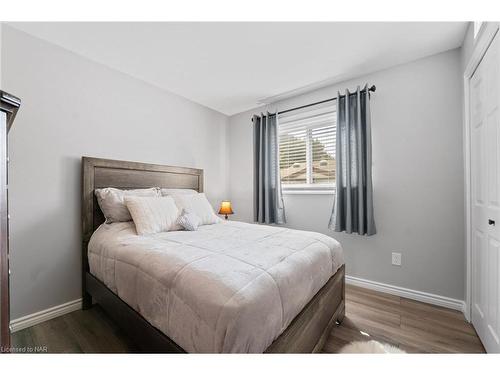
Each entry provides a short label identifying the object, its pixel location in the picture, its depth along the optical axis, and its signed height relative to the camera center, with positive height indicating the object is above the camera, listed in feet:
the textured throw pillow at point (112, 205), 6.82 -0.49
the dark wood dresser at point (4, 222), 2.58 -0.39
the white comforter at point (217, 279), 2.91 -1.51
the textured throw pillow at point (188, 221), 6.87 -1.00
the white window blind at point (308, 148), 9.38 +1.80
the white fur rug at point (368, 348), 4.78 -3.49
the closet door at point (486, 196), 4.39 -0.20
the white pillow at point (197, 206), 7.66 -0.62
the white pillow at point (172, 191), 8.38 -0.10
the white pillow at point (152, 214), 6.25 -0.74
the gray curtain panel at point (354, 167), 7.77 +0.74
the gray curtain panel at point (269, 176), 10.28 +0.55
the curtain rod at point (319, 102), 7.72 +3.51
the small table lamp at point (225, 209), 10.85 -1.00
